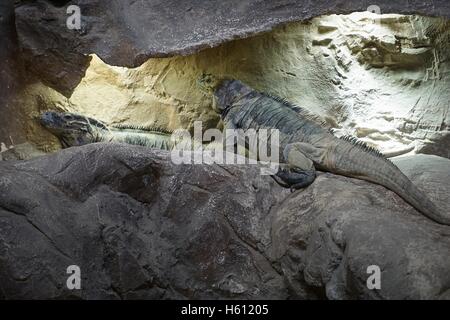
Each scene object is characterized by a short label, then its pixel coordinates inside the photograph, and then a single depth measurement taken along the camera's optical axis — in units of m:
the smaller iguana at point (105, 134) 5.81
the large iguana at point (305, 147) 4.25
